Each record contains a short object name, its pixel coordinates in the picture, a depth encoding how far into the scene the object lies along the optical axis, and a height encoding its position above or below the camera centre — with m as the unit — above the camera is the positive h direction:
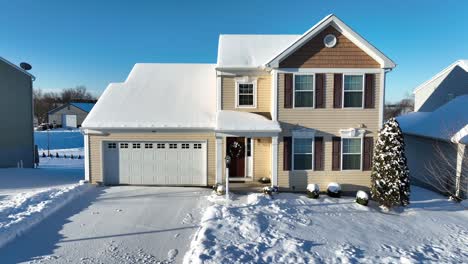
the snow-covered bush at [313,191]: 11.08 -2.82
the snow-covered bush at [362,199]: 10.50 -2.96
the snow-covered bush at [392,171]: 10.06 -1.86
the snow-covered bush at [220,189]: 11.11 -2.83
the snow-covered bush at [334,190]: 11.41 -2.89
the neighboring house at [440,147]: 11.81 -1.29
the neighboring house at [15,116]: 17.28 +0.11
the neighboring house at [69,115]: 56.31 +0.64
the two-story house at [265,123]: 11.69 -0.18
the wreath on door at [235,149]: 13.05 -1.40
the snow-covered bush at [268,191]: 11.08 -2.83
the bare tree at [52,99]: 63.75 +6.75
